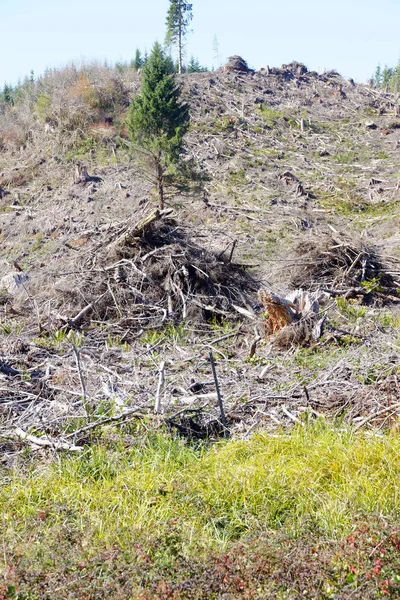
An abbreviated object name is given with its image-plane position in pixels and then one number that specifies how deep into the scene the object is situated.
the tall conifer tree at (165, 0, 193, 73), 71.37
